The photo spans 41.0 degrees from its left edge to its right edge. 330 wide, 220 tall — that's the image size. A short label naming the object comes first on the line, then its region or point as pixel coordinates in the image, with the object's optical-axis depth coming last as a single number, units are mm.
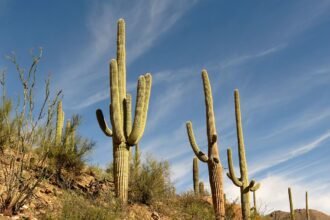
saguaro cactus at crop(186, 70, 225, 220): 13752
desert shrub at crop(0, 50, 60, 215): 8727
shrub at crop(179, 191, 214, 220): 14147
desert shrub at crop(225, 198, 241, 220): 14836
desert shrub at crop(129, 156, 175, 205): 13984
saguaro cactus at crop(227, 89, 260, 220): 15453
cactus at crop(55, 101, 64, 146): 14384
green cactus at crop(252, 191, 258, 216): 14870
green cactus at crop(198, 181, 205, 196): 18991
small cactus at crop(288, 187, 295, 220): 24609
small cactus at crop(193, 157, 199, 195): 19422
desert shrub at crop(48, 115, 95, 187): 13180
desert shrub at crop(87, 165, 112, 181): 15694
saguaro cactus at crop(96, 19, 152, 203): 12102
